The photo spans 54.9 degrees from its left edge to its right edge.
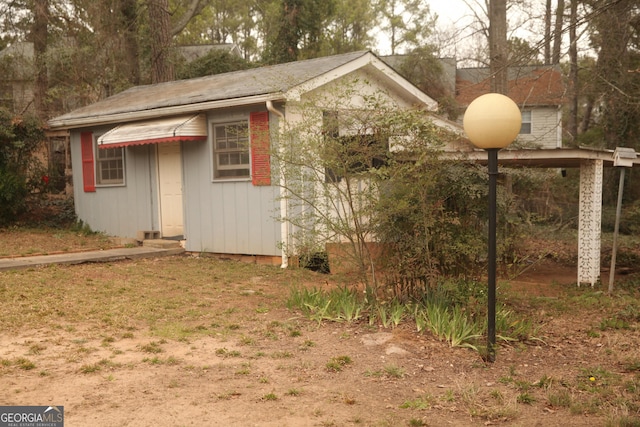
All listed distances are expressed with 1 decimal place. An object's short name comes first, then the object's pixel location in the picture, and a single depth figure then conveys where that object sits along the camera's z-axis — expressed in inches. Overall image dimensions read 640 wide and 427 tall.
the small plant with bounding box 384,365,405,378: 200.5
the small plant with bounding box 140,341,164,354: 220.7
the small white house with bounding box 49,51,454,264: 426.3
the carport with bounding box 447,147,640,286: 370.9
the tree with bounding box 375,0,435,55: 1445.6
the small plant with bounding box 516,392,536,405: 181.5
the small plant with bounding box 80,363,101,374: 196.7
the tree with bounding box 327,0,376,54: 1283.2
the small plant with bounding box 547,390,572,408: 178.2
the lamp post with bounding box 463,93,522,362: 205.5
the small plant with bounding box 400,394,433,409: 174.7
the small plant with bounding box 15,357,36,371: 198.8
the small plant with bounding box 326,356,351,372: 205.0
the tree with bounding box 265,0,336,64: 870.4
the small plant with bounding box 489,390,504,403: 181.2
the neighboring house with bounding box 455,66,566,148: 981.8
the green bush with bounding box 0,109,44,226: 559.8
